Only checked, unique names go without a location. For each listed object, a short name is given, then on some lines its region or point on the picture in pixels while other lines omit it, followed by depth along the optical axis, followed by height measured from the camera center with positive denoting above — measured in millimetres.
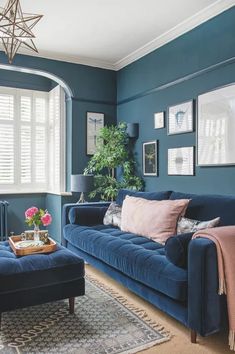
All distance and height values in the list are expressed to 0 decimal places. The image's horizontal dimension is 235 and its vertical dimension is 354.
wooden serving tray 2443 -593
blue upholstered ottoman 2148 -748
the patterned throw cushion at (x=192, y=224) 2539 -418
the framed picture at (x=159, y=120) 4039 +729
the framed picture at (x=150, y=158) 4180 +238
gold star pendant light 2365 +1211
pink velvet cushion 2875 -410
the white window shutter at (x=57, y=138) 5074 +621
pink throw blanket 1930 -604
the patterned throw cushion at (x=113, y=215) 3667 -483
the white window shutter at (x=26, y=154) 5457 +368
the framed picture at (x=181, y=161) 3584 +169
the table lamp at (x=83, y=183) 4277 -108
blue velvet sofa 1912 -667
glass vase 2758 -531
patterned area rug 1985 -1092
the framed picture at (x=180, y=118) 3590 +687
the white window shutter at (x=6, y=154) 5266 +357
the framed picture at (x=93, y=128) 4953 +751
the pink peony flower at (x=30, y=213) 2699 -330
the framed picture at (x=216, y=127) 3061 +500
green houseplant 4520 +199
